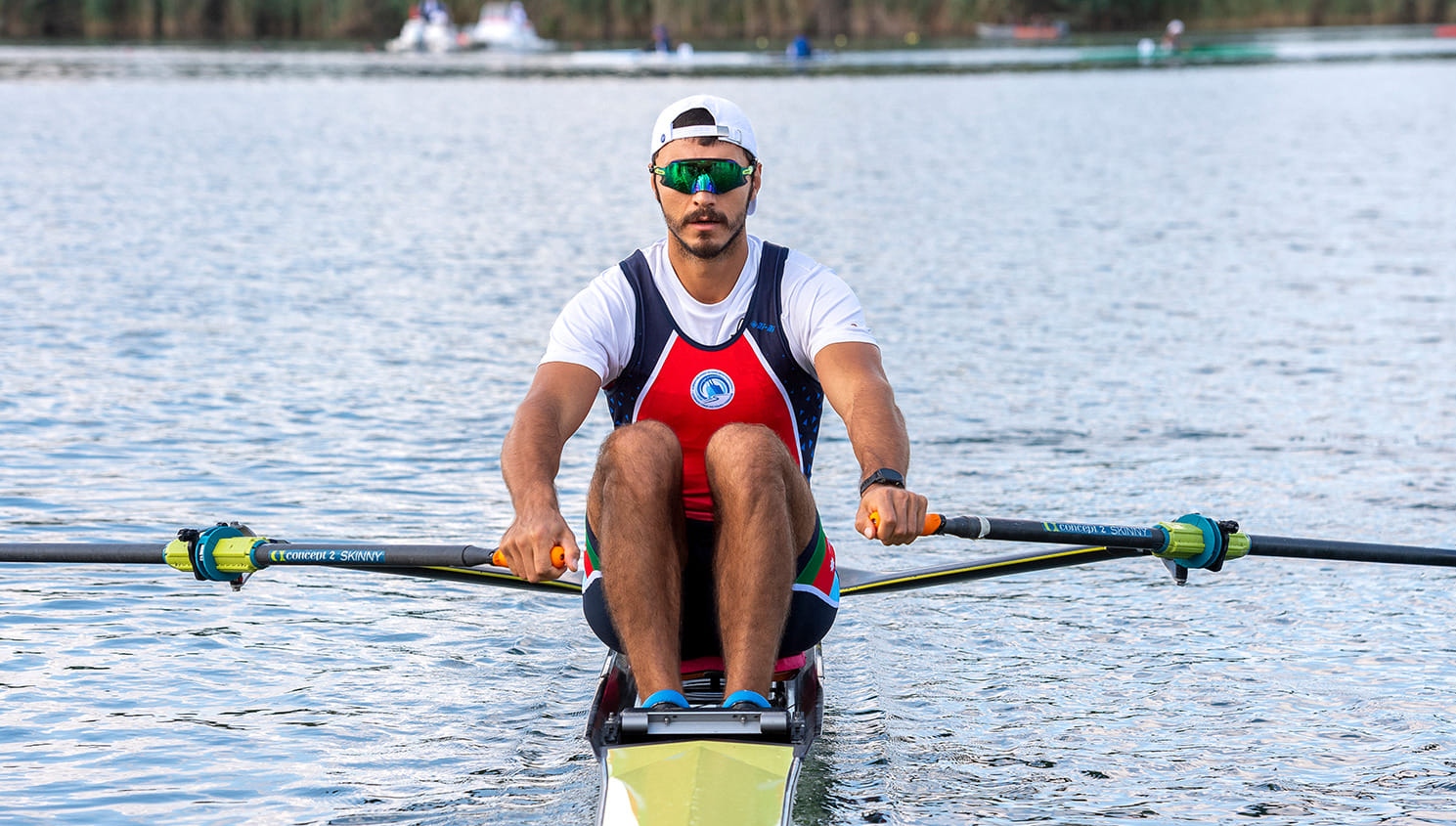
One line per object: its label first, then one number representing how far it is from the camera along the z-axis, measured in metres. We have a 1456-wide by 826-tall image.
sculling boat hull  4.69
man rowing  5.09
